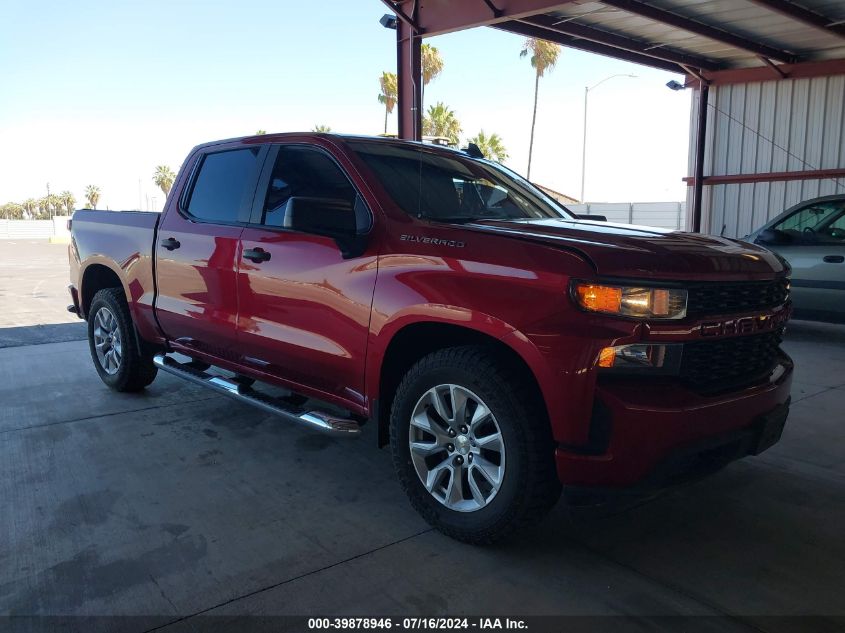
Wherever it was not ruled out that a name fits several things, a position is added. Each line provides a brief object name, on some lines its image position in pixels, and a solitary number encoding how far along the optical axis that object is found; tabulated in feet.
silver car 25.16
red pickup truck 8.52
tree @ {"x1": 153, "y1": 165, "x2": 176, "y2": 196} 261.85
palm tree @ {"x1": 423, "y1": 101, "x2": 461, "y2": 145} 159.50
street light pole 123.82
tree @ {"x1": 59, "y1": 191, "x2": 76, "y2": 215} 284.41
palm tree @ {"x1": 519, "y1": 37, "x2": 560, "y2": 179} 144.25
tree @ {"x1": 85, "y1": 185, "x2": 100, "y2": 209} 279.90
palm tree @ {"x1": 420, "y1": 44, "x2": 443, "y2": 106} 154.81
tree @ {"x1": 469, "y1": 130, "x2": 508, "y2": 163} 155.02
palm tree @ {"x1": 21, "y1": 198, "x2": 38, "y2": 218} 292.10
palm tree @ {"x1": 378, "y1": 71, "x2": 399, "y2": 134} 157.07
